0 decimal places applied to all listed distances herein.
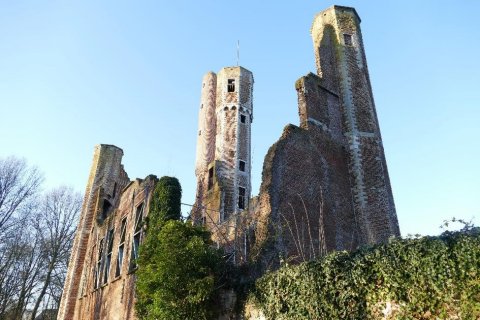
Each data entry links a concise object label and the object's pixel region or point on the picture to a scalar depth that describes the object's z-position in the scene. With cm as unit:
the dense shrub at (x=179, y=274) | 966
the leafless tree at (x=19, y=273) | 2681
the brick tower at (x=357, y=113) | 1538
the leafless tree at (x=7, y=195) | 2309
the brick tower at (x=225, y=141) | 3216
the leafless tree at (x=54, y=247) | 2966
